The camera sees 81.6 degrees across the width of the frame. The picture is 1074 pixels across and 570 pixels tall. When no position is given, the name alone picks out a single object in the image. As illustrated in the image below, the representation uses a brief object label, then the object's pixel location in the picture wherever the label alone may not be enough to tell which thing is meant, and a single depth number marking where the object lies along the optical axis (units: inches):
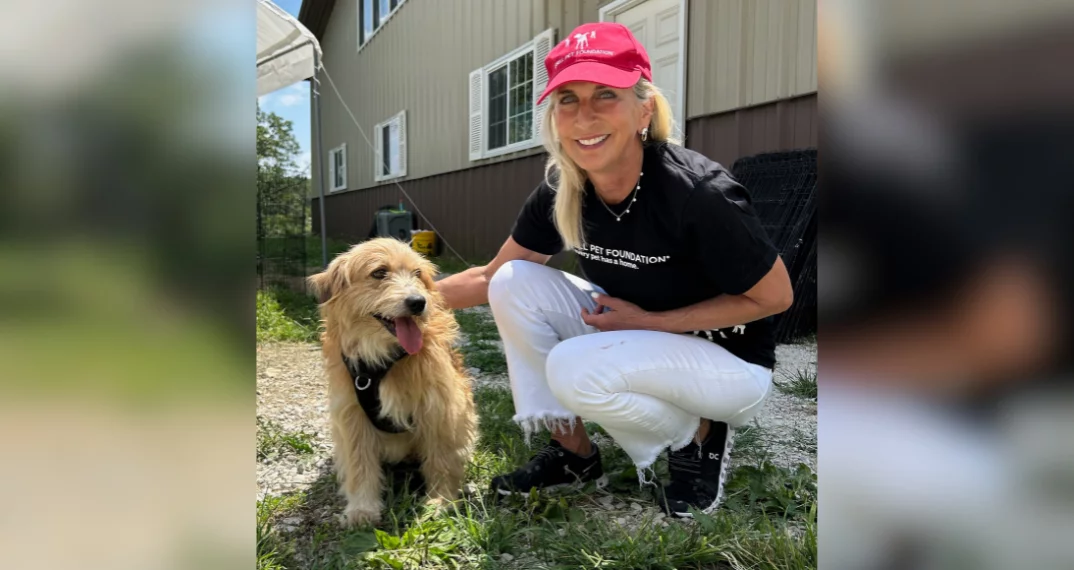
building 221.6
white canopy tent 271.3
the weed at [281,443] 123.7
